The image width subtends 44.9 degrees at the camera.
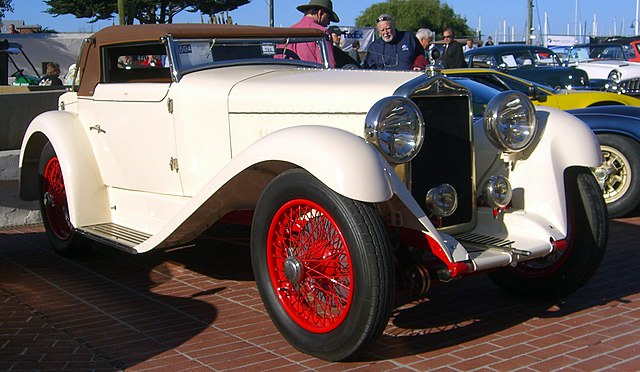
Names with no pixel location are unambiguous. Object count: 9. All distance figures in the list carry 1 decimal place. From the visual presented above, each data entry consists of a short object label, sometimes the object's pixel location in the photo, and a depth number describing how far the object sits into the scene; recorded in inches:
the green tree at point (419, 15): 2348.7
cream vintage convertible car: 135.2
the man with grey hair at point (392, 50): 297.1
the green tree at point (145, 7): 1288.1
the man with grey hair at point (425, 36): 373.4
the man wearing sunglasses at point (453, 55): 423.9
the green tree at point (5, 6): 1596.6
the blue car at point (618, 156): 262.8
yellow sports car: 361.1
